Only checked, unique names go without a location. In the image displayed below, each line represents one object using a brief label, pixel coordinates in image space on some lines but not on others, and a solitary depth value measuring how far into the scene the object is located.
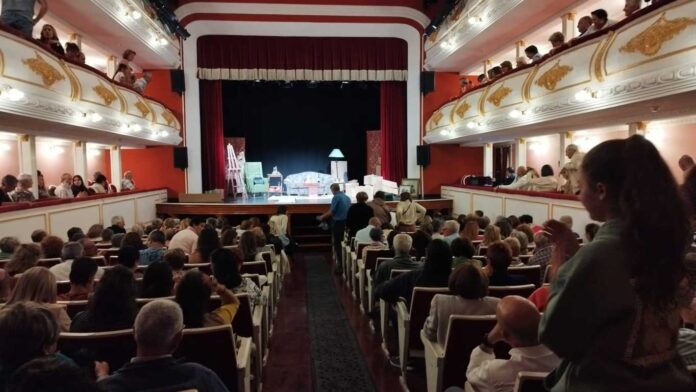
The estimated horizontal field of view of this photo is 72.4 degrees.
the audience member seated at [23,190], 6.20
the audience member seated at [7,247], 3.86
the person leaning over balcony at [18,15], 5.75
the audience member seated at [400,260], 3.73
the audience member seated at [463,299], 2.45
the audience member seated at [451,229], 4.69
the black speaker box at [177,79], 12.12
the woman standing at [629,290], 0.95
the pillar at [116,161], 11.12
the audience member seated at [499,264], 3.03
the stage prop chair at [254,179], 12.75
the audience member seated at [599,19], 6.31
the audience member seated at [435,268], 3.04
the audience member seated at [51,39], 6.56
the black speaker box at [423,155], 12.98
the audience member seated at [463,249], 3.49
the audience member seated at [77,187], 8.03
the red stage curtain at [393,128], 13.12
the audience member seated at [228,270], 3.03
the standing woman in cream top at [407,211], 7.37
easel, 13.09
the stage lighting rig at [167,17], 10.41
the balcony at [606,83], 4.63
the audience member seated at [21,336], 1.49
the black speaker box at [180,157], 12.22
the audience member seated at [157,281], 2.68
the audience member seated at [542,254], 3.66
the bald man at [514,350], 1.57
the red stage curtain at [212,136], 12.55
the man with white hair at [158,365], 1.53
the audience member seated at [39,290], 2.22
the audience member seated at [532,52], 8.42
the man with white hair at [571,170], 6.62
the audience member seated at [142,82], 10.17
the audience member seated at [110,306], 2.15
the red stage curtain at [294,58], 12.33
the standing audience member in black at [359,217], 6.80
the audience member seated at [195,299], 2.21
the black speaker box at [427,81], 12.91
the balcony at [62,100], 5.32
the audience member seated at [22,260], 3.18
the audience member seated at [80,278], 2.79
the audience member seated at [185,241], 4.92
